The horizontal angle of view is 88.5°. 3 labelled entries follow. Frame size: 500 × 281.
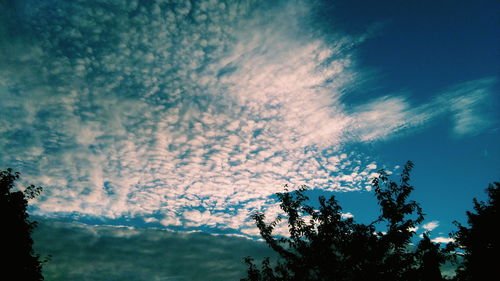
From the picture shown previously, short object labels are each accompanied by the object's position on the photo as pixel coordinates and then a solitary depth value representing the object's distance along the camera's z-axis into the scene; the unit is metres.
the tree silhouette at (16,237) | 19.78
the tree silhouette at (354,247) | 12.09
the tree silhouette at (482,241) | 20.77
